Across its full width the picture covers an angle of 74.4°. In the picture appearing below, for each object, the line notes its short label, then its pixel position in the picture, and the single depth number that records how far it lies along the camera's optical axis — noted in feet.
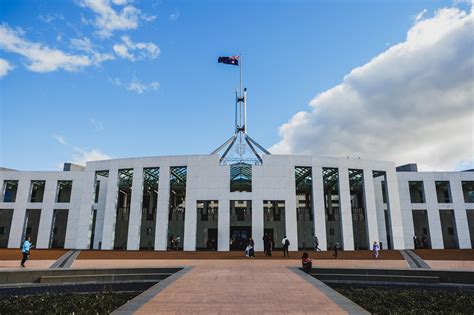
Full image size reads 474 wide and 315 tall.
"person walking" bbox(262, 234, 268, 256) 82.40
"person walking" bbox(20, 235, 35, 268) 57.56
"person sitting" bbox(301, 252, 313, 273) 46.35
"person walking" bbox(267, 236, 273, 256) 81.88
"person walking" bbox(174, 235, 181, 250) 109.03
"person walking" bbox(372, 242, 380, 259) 80.02
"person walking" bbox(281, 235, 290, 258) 78.48
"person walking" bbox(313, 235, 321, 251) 99.91
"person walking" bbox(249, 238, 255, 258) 77.71
